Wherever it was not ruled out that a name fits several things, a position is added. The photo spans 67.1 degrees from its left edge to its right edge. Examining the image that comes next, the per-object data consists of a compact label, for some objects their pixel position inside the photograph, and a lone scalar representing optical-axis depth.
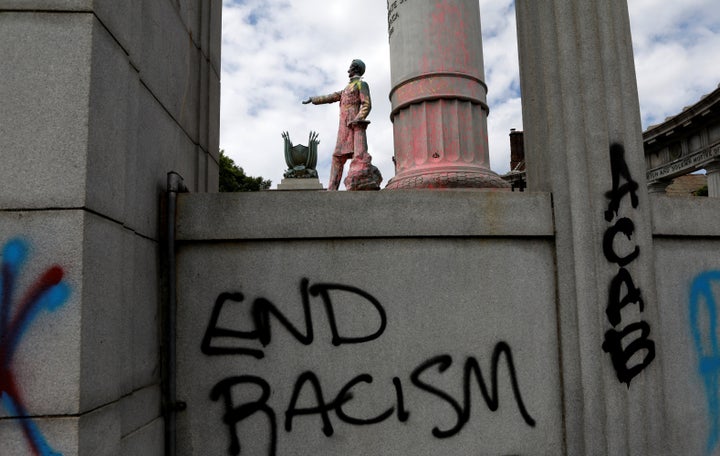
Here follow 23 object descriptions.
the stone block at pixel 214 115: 5.63
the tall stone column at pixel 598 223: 4.13
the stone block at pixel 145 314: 3.42
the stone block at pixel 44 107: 2.74
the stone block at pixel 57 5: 2.84
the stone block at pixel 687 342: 4.36
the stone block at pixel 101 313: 2.72
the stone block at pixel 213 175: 5.67
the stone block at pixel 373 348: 3.96
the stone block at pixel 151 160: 3.55
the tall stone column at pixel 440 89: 11.17
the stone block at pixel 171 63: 3.82
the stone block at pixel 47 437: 2.59
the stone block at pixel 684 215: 4.45
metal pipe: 3.83
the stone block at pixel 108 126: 2.84
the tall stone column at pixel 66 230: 2.64
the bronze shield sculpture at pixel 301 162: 10.45
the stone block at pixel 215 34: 5.79
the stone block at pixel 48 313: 2.64
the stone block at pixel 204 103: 5.33
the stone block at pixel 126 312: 3.13
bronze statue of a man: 11.45
